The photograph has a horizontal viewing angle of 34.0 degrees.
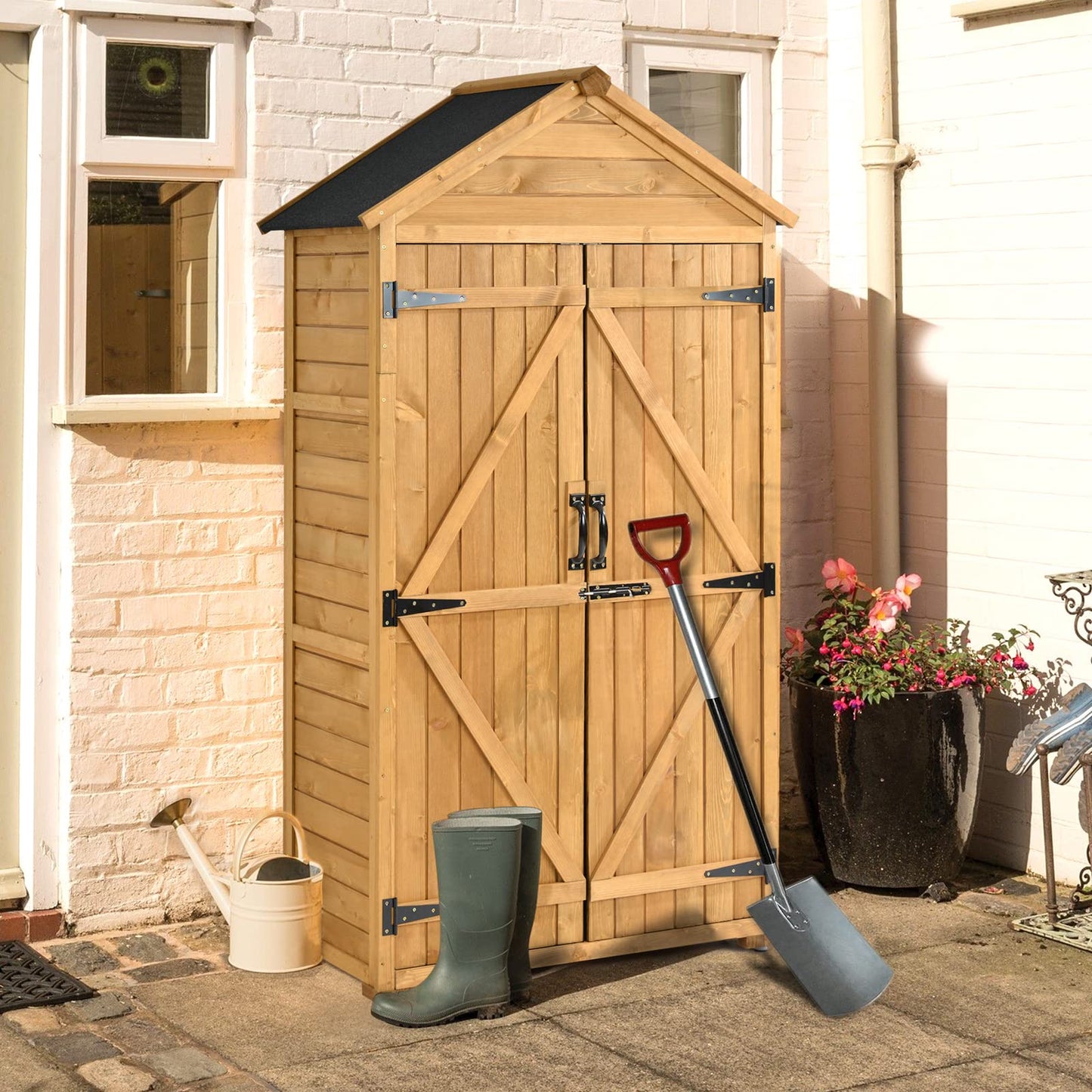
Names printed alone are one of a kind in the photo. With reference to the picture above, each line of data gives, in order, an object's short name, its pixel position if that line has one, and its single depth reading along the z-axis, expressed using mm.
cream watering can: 5215
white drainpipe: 6484
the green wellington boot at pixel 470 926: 4742
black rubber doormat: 4969
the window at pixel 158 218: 5469
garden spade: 4957
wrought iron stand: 5512
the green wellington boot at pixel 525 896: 4898
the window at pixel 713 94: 6492
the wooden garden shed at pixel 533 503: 4977
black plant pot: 5824
